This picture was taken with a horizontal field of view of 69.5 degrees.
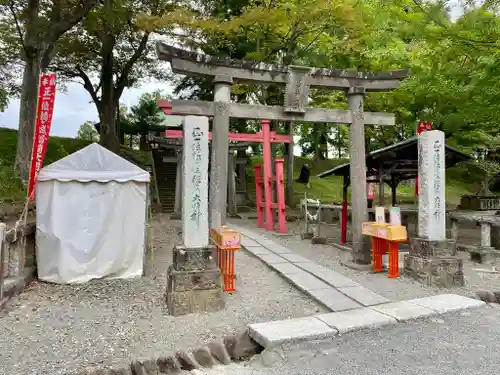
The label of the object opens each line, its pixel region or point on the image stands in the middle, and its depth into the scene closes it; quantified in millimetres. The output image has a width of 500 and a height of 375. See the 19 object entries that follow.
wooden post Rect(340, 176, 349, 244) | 10797
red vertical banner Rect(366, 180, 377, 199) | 12805
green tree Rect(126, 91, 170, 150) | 29719
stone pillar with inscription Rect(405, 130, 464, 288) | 6465
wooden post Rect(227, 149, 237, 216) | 17688
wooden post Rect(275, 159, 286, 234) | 12320
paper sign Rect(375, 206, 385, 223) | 7266
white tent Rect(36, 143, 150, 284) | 6594
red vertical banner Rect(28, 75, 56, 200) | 6980
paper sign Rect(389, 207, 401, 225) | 6899
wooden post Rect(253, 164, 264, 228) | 14234
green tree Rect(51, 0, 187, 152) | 16078
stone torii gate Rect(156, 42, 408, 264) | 6715
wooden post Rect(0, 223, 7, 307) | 5203
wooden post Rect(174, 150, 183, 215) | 16527
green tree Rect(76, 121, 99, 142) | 44291
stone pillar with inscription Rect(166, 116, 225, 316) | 5094
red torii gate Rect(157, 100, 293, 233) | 12344
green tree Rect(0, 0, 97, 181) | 12164
